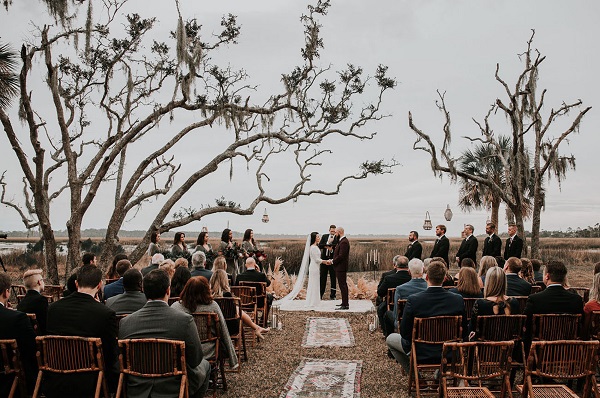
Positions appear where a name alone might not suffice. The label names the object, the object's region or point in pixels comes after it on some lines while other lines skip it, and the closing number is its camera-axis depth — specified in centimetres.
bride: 1238
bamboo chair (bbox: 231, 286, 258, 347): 809
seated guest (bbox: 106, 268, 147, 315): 496
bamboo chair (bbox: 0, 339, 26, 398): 399
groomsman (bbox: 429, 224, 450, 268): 1204
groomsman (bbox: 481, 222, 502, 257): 1178
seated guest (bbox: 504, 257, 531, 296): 662
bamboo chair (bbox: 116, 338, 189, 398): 382
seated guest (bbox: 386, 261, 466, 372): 506
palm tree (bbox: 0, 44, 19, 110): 1360
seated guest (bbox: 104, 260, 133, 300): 643
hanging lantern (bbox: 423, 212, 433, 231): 1794
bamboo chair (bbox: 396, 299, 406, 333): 600
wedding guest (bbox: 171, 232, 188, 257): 1097
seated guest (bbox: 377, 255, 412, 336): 798
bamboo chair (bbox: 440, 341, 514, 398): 408
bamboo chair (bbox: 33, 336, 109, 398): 383
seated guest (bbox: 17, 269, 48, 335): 484
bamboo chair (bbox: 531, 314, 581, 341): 502
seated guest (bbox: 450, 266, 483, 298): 596
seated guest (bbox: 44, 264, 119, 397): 390
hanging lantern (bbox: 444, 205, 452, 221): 2016
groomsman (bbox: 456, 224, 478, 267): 1171
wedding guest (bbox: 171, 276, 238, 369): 529
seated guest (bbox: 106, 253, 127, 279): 770
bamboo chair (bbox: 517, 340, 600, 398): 392
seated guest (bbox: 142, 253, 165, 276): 788
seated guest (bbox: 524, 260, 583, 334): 514
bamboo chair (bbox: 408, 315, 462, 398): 498
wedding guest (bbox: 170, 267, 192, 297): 628
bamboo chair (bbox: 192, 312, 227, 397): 521
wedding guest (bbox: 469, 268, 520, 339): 512
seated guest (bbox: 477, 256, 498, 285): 689
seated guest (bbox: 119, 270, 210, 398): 388
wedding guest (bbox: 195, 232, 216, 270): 1131
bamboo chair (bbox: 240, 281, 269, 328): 863
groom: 1178
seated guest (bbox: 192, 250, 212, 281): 752
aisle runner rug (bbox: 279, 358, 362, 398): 560
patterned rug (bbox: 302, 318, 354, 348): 823
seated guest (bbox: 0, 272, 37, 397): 404
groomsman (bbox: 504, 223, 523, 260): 1151
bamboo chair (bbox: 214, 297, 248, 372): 642
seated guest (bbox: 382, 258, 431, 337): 630
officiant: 1321
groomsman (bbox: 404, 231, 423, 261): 1174
